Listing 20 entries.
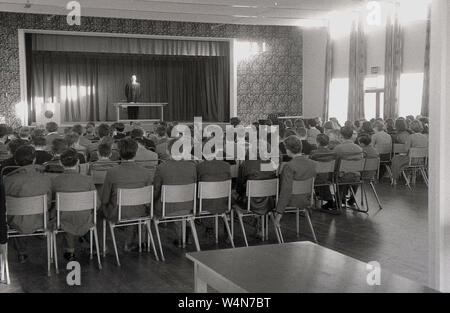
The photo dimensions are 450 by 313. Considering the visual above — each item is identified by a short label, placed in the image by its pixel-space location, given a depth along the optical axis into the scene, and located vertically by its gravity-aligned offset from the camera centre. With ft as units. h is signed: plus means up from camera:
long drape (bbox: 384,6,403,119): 58.23 +5.38
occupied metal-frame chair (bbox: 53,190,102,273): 18.71 -2.80
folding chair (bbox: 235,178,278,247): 21.71 -2.84
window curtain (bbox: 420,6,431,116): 54.66 +3.23
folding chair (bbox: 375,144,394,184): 36.52 -2.48
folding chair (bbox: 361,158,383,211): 28.99 -2.69
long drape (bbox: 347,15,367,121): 63.46 +5.23
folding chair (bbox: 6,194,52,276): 18.24 -2.83
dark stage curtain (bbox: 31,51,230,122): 71.36 +4.55
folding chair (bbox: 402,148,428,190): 34.86 -2.83
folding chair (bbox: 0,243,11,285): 17.84 -4.81
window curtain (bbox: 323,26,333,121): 69.41 +5.42
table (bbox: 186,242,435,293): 8.66 -2.59
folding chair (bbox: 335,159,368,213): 27.91 -2.65
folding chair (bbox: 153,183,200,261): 20.46 -2.89
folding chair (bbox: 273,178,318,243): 22.08 -2.87
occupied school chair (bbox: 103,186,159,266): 19.49 -2.95
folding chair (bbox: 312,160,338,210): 26.99 -2.51
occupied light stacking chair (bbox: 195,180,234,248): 21.06 -2.79
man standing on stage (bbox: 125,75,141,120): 67.72 +2.75
